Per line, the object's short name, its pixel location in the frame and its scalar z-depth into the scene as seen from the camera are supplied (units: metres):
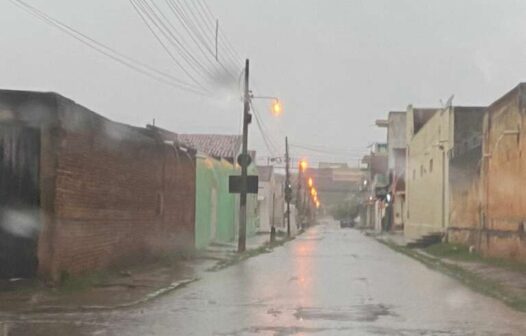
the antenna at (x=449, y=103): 44.03
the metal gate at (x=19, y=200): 16.81
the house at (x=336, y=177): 149.88
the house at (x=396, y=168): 75.75
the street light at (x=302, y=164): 78.52
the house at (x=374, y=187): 95.88
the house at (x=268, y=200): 83.38
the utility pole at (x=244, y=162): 37.22
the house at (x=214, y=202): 36.53
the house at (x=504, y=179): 26.39
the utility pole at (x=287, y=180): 71.75
